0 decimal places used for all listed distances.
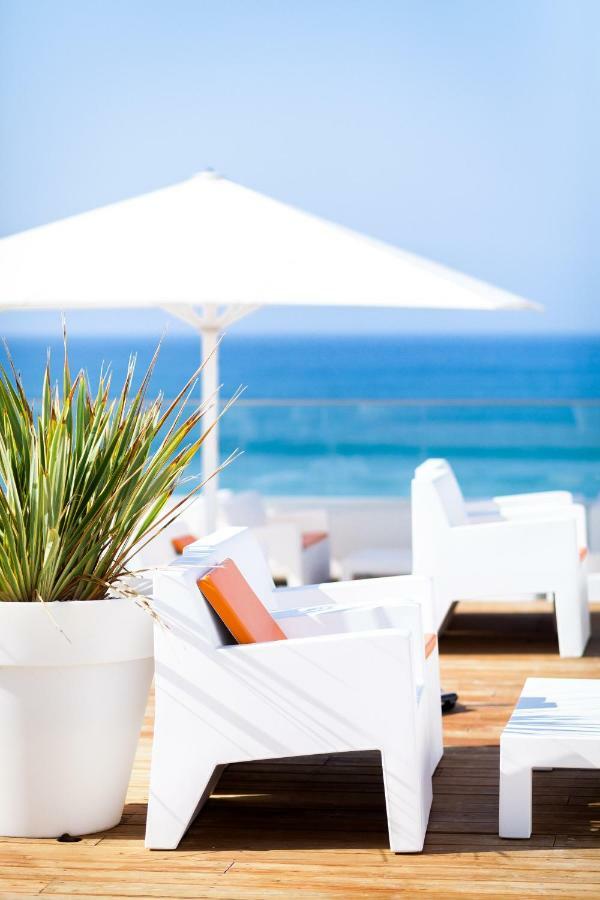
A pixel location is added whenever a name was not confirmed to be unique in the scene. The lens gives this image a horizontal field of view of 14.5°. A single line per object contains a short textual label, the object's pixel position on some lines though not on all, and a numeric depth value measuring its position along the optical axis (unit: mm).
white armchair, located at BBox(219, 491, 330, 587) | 12539
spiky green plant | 5960
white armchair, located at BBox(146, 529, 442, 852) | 5807
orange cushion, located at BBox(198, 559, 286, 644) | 5976
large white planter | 5891
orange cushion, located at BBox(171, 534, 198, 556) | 10964
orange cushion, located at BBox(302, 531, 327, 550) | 12970
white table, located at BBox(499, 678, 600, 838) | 5879
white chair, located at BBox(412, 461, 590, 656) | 10396
